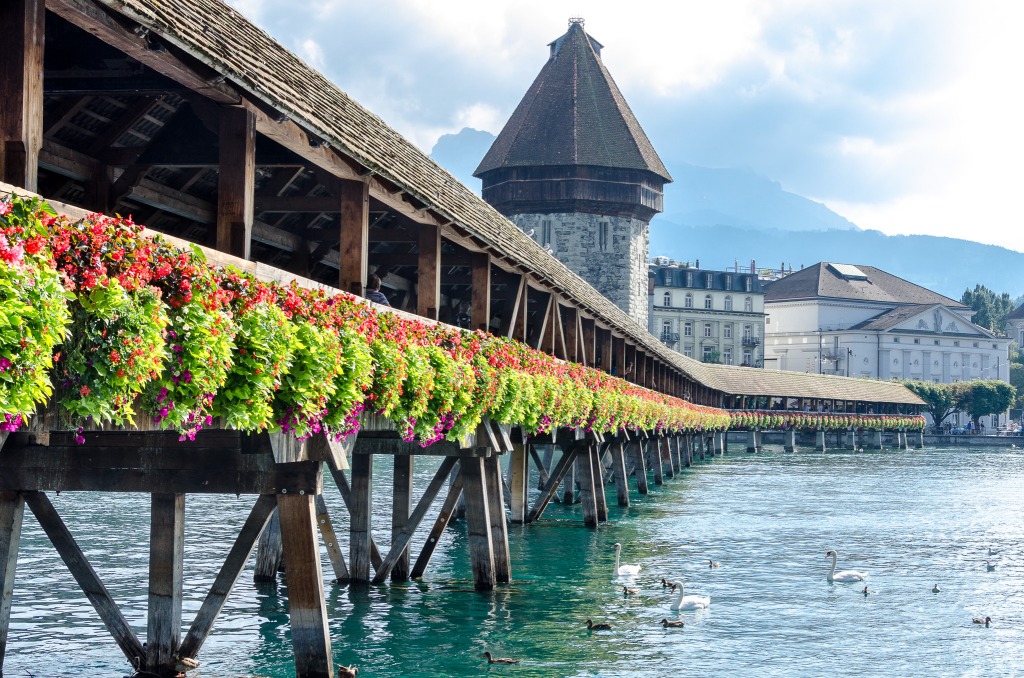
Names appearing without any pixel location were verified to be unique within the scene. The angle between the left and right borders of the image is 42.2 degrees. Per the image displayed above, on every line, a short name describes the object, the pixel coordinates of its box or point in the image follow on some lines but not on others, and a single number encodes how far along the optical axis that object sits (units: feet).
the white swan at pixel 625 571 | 63.87
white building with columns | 400.26
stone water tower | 217.56
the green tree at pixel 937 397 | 362.12
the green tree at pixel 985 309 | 494.59
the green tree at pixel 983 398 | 369.09
